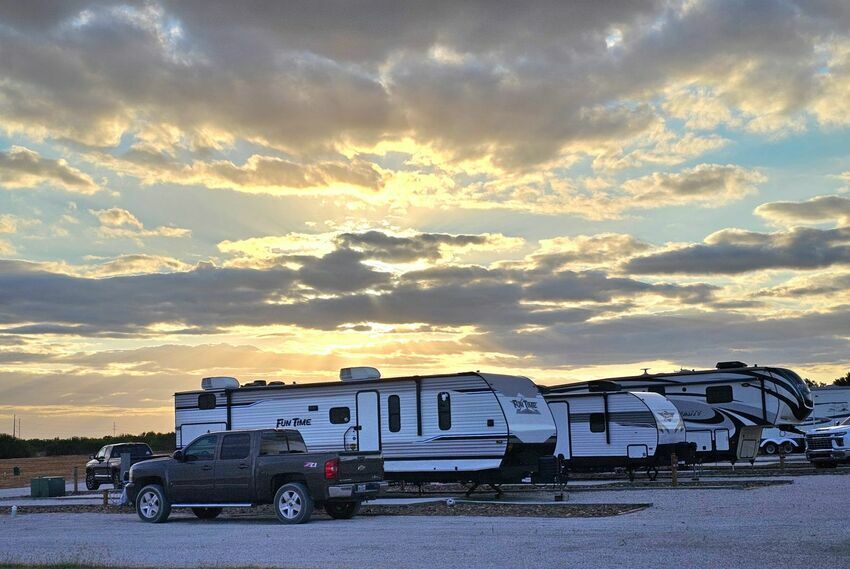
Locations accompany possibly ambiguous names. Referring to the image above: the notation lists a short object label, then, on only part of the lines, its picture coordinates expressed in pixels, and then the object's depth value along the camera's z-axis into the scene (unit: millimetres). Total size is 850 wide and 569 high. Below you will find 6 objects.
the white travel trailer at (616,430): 29578
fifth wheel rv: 33656
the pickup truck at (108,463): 37906
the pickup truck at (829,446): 35062
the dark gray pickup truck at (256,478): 20031
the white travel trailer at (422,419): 23969
